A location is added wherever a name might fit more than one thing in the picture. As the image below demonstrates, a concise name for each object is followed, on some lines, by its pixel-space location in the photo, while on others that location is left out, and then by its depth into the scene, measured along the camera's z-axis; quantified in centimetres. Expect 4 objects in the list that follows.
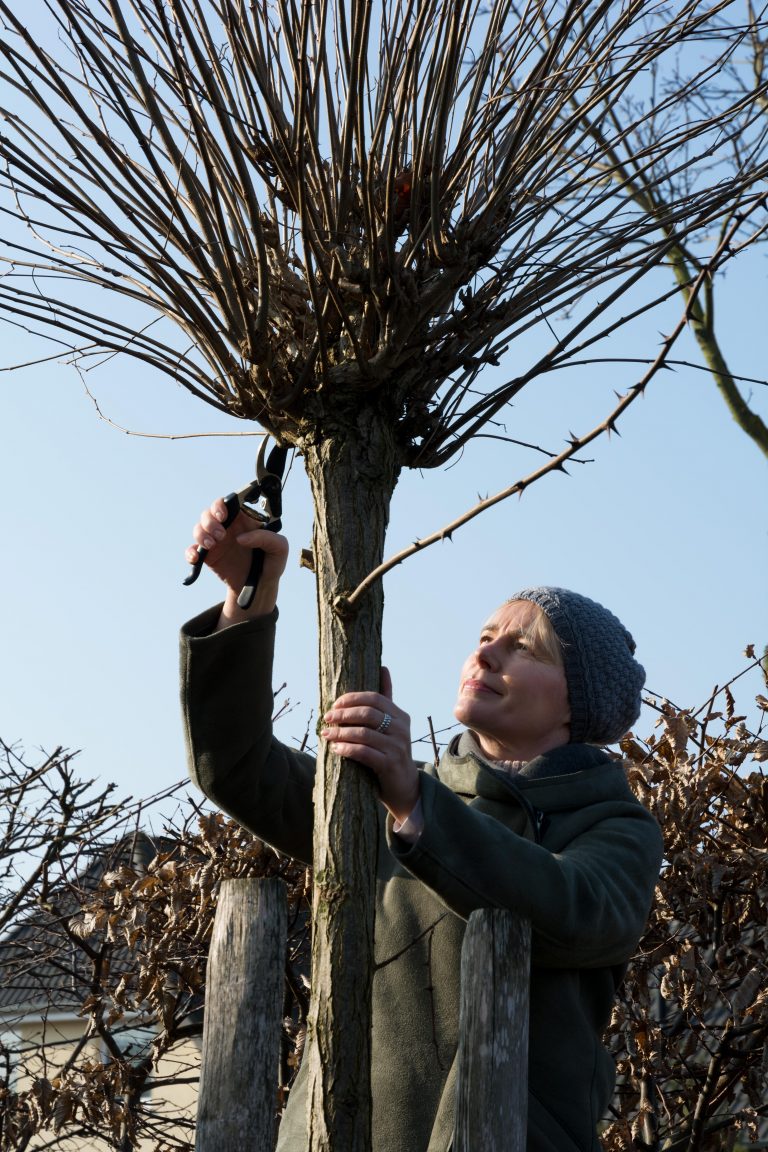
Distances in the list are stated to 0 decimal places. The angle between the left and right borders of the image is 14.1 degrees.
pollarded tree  296
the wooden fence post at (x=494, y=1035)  276
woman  295
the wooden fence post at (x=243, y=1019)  285
